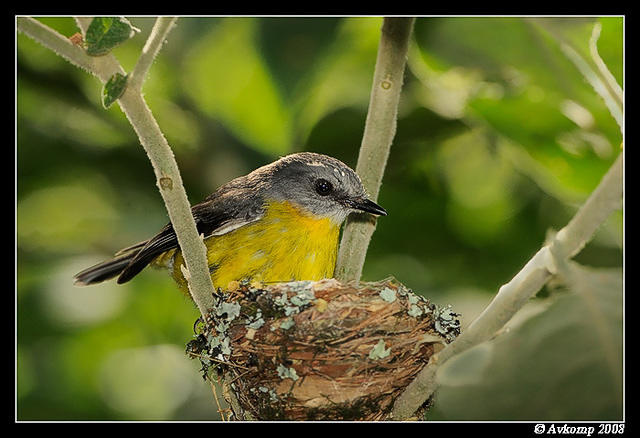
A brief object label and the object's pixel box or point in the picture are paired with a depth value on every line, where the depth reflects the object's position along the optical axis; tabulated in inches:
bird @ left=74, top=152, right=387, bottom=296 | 104.0
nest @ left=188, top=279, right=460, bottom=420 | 102.2
